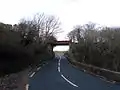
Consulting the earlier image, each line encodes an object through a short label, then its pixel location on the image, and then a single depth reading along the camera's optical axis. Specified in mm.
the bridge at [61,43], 38140
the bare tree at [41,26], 23739
